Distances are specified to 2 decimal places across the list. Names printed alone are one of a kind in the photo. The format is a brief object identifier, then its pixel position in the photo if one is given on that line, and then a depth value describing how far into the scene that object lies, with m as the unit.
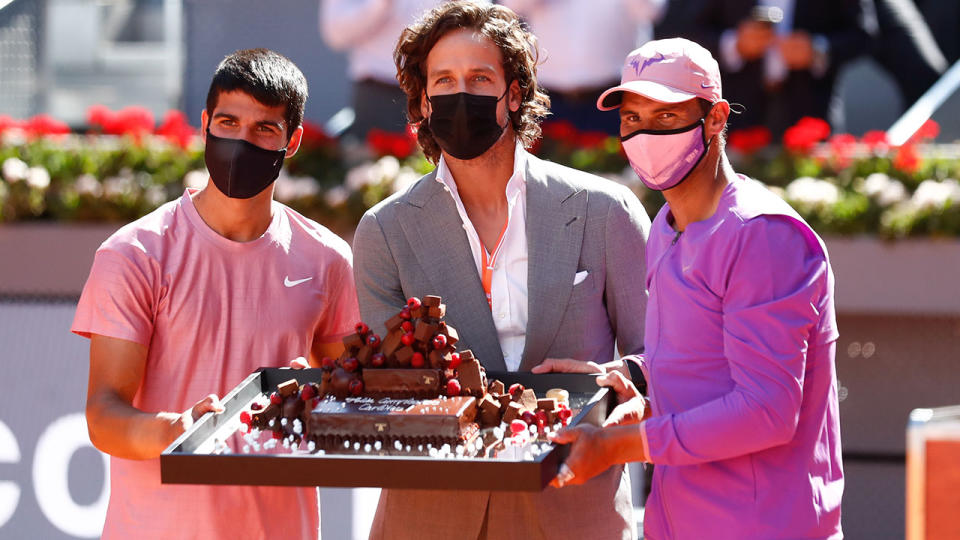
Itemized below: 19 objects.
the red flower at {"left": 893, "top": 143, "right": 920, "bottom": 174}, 11.16
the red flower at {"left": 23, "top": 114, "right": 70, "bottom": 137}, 12.61
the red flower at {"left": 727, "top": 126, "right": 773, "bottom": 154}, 11.66
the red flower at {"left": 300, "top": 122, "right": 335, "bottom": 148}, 12.05
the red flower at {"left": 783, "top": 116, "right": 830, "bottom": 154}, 11.58
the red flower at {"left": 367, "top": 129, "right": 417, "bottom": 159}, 11.85
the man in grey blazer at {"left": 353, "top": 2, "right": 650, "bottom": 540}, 5.95
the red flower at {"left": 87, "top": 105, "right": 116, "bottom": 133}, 12.80
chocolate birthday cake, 5.01
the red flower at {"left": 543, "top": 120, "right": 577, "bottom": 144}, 11.91
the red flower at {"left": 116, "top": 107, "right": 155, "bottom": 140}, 12.62
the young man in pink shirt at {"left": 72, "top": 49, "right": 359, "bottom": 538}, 5.72
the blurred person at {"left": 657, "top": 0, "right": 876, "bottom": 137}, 12.27
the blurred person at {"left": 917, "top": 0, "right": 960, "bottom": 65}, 14.70
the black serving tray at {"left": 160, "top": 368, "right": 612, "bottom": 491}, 4.45
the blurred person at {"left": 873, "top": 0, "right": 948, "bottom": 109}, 13.30
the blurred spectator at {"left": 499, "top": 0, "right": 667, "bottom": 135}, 12.55
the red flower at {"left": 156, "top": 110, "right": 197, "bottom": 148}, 12.40
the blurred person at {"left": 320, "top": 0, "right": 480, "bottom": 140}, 13.00
